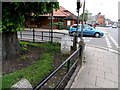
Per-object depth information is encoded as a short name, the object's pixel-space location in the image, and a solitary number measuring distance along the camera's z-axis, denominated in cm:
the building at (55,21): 1615
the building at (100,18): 5256
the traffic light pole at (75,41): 487
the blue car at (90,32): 1079
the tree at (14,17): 312
